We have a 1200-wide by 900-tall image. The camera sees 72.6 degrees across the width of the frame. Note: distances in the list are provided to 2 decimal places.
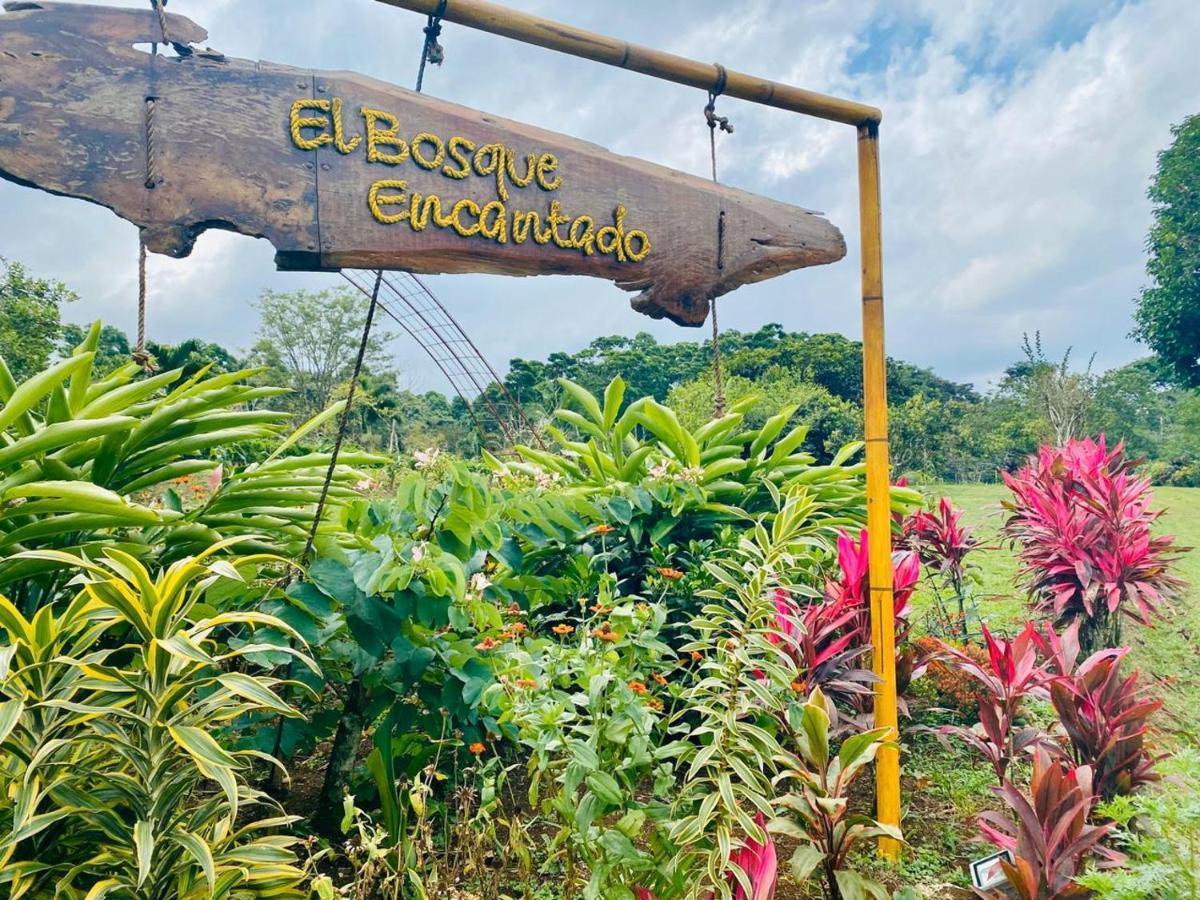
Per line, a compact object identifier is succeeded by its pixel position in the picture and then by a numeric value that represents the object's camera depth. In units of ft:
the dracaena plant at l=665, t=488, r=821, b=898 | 4.40
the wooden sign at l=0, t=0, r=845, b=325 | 5.85
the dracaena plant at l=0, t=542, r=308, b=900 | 3.98
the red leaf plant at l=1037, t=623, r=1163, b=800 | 6.03
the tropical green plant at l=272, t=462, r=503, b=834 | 5.49
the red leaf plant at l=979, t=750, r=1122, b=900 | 5.00
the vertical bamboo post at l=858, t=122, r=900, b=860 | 6.14
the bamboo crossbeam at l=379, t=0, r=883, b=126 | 6.13
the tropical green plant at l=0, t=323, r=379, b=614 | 5.15
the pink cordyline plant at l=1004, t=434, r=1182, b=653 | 11.14
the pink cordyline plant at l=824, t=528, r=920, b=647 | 7.41
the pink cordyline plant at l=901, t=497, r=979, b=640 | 11.52
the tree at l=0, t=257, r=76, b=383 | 43.80
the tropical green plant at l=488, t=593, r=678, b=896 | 4.24
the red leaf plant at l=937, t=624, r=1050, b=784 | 6.30
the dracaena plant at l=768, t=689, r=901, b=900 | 5.06
